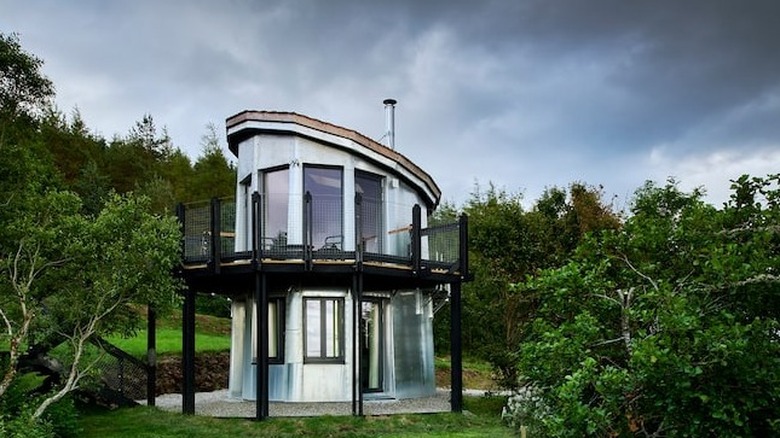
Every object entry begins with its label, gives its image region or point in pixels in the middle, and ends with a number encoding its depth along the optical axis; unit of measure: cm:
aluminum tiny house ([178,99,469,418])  1569
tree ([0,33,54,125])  1583
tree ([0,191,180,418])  1302
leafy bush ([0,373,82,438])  1177
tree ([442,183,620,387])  1961
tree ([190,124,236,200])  4038
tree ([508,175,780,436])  715
